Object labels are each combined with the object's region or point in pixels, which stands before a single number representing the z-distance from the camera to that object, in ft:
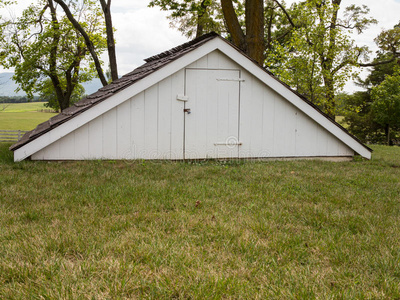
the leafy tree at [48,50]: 75.15
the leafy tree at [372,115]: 101.38
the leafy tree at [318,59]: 50.93
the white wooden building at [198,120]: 23.95
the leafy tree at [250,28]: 42.63
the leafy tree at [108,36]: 46.57
